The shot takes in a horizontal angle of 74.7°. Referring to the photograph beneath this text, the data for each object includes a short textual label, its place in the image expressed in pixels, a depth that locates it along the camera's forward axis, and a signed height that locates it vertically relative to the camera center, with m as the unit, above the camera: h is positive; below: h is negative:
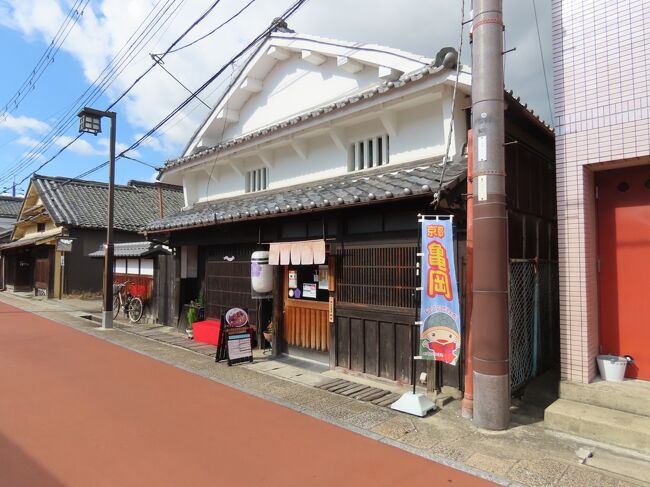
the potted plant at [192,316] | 12.90 -1.45
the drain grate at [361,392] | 6.76 -2.06
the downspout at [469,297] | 5.91 -0.38
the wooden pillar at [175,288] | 13.67 -0.65
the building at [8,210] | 44.44 +6.19
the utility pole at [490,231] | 5.46 +0.52
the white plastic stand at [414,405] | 6.05 -1.95
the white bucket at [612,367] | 5.92 -1.34
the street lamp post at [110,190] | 14.11 +2.62
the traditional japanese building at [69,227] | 24.14 +2.48
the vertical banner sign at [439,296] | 6.10 -0.38
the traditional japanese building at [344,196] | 7.43 +1.40
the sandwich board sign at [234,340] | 9.17 -1.55
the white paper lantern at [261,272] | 9.83 -0.08
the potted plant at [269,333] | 10.22 -1.58
